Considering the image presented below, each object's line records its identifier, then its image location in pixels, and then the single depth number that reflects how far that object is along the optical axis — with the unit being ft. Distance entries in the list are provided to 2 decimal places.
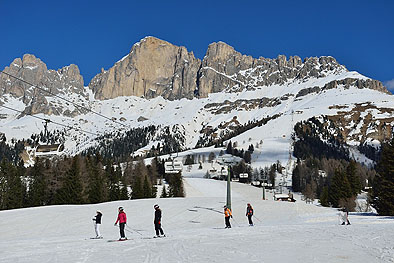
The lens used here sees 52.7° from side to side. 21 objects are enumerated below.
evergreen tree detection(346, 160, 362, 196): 243.19
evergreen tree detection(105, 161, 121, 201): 261.65
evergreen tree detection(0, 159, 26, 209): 224.12
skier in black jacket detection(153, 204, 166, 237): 76.79
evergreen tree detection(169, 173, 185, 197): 304.30
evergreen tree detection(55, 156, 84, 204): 223.51
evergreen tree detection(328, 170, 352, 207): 236.84
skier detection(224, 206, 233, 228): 95.40
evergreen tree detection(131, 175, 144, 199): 268.31
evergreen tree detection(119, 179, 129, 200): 263.70
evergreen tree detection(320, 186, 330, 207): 285.35
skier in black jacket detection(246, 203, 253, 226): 102.10
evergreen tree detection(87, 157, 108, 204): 238.07
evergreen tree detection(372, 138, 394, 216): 139.64
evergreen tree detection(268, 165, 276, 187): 601.87
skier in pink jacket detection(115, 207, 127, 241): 75.97
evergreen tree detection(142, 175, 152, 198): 278.26
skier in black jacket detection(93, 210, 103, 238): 82.79
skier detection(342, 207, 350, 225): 97.89
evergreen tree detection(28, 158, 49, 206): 236.43
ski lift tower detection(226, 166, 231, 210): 132.75
